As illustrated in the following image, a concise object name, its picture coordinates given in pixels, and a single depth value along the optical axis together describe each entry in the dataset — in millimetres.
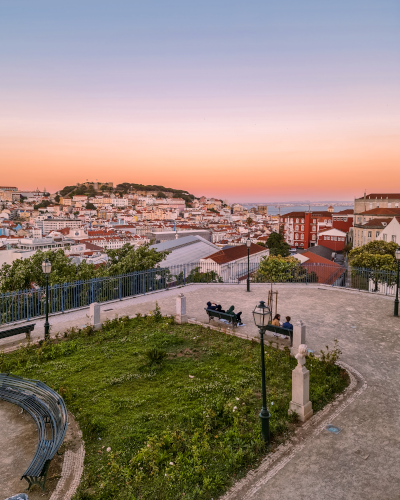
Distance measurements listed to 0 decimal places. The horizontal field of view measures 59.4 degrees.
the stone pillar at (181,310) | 13203
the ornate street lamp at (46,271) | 11477
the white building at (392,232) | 57253
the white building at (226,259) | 34656
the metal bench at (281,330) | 10523
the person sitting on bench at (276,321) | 11339
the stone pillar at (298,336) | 9938
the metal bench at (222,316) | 12242
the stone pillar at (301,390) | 6922
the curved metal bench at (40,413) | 5227
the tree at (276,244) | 80838
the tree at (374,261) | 17602
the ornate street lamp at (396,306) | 13364
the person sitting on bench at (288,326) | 10659
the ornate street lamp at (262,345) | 6084
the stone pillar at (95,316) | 12594
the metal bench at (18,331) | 11156
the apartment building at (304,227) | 107625
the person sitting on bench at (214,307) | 13048
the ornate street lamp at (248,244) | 17738
